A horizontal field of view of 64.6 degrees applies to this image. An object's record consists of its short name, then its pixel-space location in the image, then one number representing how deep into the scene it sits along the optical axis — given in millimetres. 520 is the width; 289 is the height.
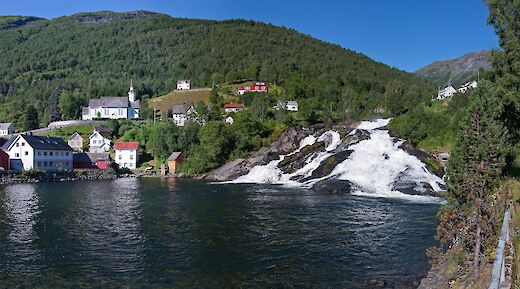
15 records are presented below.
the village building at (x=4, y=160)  73125
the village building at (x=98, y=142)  95312
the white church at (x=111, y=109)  120562
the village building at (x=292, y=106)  126038
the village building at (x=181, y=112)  111750
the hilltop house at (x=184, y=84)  163750
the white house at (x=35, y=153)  73812
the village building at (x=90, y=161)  82812
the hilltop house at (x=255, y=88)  145500
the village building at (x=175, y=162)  79625
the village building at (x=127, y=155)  85688
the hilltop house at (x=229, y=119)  107338
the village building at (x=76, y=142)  96438
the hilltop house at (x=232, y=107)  122875
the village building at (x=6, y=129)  108188
